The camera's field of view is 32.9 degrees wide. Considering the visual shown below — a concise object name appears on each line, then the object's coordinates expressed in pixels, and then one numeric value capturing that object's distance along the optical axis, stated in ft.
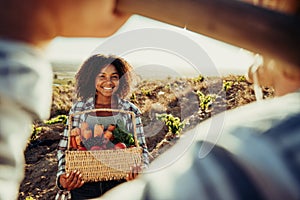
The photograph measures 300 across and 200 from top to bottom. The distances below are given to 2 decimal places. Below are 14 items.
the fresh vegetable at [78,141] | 6.33
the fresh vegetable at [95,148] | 6.24
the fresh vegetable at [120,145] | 6.32
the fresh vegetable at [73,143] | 6.38
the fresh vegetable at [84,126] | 6.16
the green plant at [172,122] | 8.18
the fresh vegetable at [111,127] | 6.17
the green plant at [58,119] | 8.94
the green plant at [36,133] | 8.90
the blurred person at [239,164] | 0.86
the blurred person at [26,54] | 1.14
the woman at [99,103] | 5.93
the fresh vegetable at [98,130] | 6.12
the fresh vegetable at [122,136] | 6.31
